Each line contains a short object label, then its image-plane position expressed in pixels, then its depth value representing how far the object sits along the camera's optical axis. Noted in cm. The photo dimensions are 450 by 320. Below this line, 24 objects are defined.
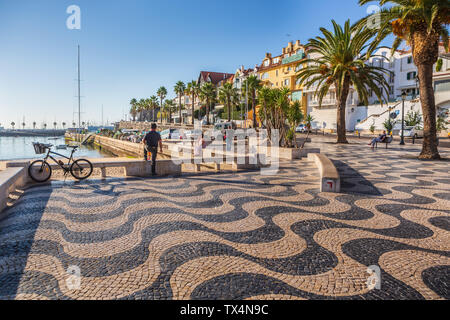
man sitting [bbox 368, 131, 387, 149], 2185
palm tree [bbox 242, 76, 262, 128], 5300
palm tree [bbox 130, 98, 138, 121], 13170
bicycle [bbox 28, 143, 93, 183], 859
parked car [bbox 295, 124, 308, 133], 4823
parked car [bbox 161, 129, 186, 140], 3538
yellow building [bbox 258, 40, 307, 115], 5862
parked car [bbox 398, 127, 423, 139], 3275
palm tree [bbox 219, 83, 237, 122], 5762
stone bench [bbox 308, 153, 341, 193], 752
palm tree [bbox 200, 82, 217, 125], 6514
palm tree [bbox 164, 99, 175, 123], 9294
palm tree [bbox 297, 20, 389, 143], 2333
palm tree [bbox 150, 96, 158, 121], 10404
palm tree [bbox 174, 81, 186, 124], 7738
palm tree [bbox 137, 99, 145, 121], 11579
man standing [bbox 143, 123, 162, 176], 998
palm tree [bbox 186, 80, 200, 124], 6981
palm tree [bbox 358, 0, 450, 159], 1306
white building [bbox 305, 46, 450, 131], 4434
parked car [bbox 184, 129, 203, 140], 3006
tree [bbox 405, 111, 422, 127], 3728
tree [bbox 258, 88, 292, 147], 1658
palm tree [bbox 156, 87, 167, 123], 9231
